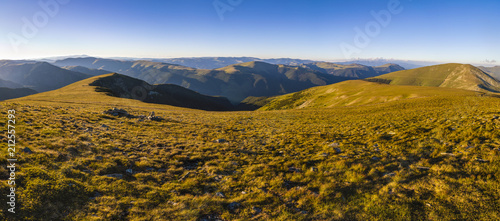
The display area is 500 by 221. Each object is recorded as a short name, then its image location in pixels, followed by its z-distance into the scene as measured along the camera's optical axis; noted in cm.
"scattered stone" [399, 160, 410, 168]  1107
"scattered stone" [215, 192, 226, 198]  932
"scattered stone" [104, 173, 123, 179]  1040
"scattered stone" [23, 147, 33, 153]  1075
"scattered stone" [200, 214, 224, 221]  773
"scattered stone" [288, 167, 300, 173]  1190
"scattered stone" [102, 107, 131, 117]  2816
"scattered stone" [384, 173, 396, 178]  1012
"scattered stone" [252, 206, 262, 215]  816
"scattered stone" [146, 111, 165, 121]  2802
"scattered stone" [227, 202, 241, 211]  847
